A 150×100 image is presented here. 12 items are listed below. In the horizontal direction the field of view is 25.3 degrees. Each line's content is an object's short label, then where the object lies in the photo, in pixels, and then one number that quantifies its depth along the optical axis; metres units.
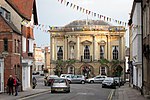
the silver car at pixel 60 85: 33.11
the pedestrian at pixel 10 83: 29.12
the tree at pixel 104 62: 75.09
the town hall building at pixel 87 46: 75.03
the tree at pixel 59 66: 75.33
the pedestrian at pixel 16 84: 28.78
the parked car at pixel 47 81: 50.44
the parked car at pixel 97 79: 63.24
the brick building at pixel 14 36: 30.99
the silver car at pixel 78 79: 60.59
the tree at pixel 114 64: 74.79
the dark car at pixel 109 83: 45.88
